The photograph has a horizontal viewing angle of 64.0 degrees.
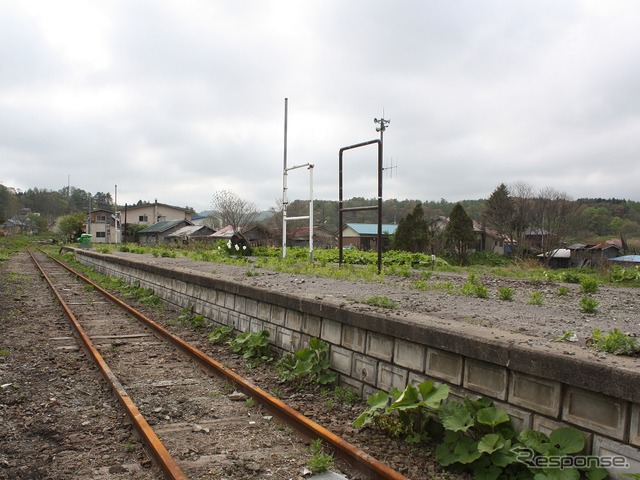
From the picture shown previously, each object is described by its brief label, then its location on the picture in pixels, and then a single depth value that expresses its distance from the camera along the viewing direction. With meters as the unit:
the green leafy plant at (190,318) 9.20
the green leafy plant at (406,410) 3.66
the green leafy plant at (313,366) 5.25
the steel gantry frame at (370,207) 10.05
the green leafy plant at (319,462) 3.59
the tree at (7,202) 98.06
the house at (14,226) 107.32
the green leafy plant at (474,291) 6.63
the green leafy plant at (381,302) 5.20
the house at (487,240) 61.00
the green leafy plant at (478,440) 3.10
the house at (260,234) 60.15
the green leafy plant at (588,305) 5.26
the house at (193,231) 75.81
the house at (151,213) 98.62
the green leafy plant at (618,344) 3.13
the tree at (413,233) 41.81
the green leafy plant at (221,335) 7.83
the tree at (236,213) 81.81
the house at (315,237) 58.64
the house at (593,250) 43.34
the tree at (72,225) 83.81
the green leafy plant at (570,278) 9.48
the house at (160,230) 81.60
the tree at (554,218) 43.44
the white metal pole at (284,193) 16.11
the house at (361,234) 65.75
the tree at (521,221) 45.32
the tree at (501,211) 46.50
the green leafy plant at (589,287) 7.14
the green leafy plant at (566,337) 3.55
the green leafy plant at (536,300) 5.98
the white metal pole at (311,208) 14.06
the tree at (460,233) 41.97
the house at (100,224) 94.50
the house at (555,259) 41.81
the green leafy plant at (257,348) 6.50
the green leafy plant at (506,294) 6.38
